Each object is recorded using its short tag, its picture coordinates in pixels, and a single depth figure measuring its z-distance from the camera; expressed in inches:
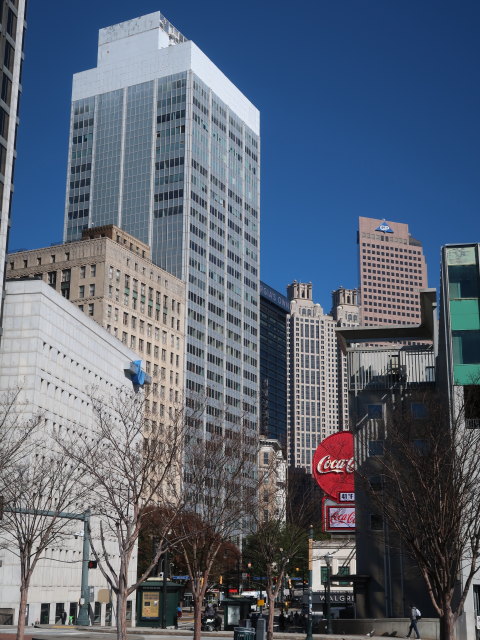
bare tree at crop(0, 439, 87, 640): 1700.2
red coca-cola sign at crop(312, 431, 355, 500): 3090.6
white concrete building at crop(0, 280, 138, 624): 3061.0
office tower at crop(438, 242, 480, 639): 1967.3
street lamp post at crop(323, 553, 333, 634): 2084.2
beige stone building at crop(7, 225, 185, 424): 5935.0
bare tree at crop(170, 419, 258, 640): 1825.8
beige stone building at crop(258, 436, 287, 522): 2624.3
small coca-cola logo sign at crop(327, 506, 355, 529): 3024.1
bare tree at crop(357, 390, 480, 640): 1315.2
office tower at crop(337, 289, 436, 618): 2450.8
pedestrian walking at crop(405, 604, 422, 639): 1877.3
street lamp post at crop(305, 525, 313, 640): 1754.4
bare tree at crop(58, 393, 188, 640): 1328.7
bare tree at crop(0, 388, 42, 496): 2226.9
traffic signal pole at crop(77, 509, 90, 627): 2504.9
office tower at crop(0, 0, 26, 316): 3223.4
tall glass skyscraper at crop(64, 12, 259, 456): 7037.4
